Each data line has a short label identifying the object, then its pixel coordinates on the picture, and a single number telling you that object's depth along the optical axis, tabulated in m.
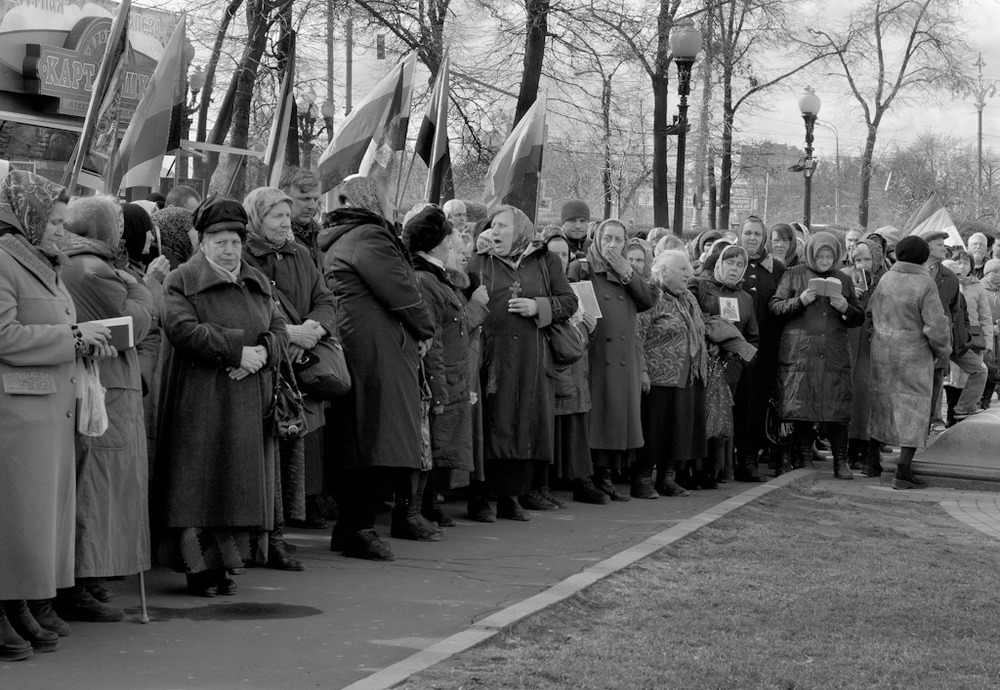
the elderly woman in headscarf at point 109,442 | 5.81
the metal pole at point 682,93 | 18.16
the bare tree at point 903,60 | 40.59
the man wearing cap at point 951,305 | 14.02
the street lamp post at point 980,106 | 43.35
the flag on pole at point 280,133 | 10.87
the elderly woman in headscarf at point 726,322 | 11.02
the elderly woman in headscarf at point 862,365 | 12.53
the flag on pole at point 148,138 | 9.45
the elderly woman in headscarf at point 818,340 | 11.87
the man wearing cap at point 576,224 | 10.53
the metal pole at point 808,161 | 30.81
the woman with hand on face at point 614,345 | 10.13
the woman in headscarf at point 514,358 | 9.11
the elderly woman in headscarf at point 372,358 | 7.48
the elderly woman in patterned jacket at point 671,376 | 10.56
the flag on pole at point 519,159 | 11.95
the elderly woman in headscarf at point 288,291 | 7.04
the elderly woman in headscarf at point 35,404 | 5.25
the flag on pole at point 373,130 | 10.03
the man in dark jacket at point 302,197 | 7.80
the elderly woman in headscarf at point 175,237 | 7.38
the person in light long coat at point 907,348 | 11.59
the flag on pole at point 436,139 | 11.51
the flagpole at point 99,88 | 8.92
